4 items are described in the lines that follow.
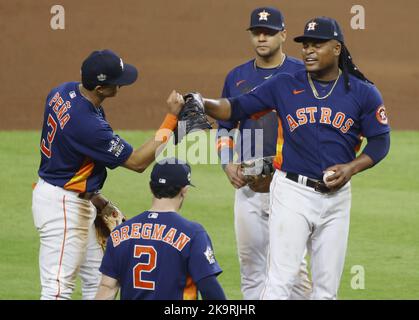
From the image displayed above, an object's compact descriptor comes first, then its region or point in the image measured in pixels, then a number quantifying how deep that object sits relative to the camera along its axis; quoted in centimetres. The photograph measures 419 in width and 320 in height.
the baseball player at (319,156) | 1165
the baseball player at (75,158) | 1185
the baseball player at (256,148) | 1345
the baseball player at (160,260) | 970
